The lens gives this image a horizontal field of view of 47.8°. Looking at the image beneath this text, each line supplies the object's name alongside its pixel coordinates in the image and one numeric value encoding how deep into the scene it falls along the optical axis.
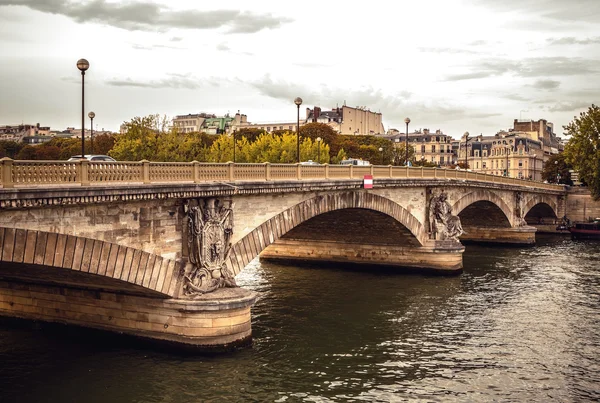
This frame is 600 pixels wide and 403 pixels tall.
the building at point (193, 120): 189.25
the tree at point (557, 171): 118.31
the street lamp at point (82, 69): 22.17
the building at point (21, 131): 159.00
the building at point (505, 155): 148.25
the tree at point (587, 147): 87.88
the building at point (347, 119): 160.25
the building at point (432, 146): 161.75
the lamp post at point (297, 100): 34.53
